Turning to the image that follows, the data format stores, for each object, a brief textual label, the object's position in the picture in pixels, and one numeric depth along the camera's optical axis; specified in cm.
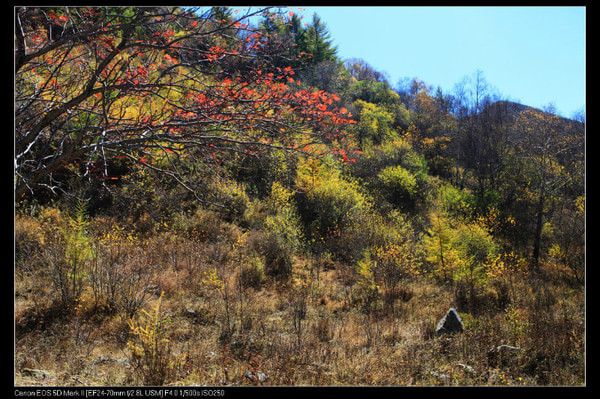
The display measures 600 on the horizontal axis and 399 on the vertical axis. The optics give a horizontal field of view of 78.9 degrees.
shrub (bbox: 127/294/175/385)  447
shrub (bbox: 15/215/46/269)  794
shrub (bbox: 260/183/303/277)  1079
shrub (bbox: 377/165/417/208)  2108
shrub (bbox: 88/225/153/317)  661
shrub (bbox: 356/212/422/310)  1001
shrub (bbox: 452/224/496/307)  1053
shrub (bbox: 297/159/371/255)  1481
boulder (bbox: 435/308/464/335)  767
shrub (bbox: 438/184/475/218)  2216
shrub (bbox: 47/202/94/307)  652
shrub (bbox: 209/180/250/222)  1322
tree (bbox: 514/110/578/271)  1822
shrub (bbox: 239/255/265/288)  958
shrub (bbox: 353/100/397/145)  2608
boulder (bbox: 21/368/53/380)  454
